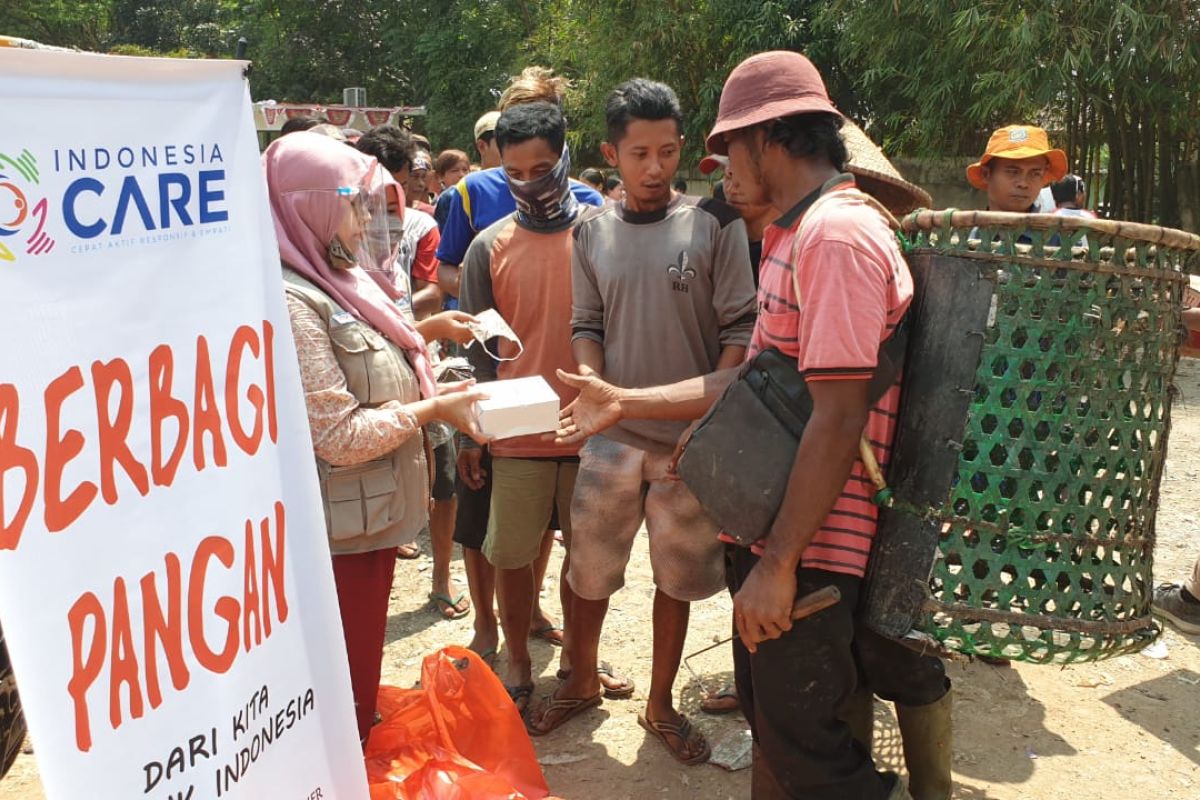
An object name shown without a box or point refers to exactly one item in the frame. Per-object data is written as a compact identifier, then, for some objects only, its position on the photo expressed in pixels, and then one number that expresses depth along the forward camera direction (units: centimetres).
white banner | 135
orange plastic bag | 246
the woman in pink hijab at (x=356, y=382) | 235
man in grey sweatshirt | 300
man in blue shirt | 413
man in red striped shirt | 191
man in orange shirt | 335
